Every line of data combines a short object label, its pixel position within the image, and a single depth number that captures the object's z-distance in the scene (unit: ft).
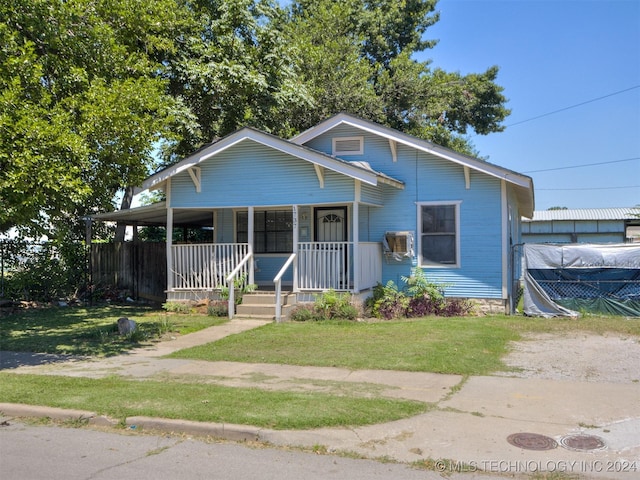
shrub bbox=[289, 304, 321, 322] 42.75
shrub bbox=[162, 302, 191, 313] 47.37
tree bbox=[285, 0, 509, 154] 76.02
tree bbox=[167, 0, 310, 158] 56.34
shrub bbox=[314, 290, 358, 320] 42.68
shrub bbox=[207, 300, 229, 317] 45.44
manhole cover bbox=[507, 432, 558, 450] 16.33
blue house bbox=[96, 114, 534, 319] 45.55
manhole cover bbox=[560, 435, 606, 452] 16.25
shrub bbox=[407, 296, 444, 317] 46.26
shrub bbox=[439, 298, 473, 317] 46.19
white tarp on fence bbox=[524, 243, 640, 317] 42.19
